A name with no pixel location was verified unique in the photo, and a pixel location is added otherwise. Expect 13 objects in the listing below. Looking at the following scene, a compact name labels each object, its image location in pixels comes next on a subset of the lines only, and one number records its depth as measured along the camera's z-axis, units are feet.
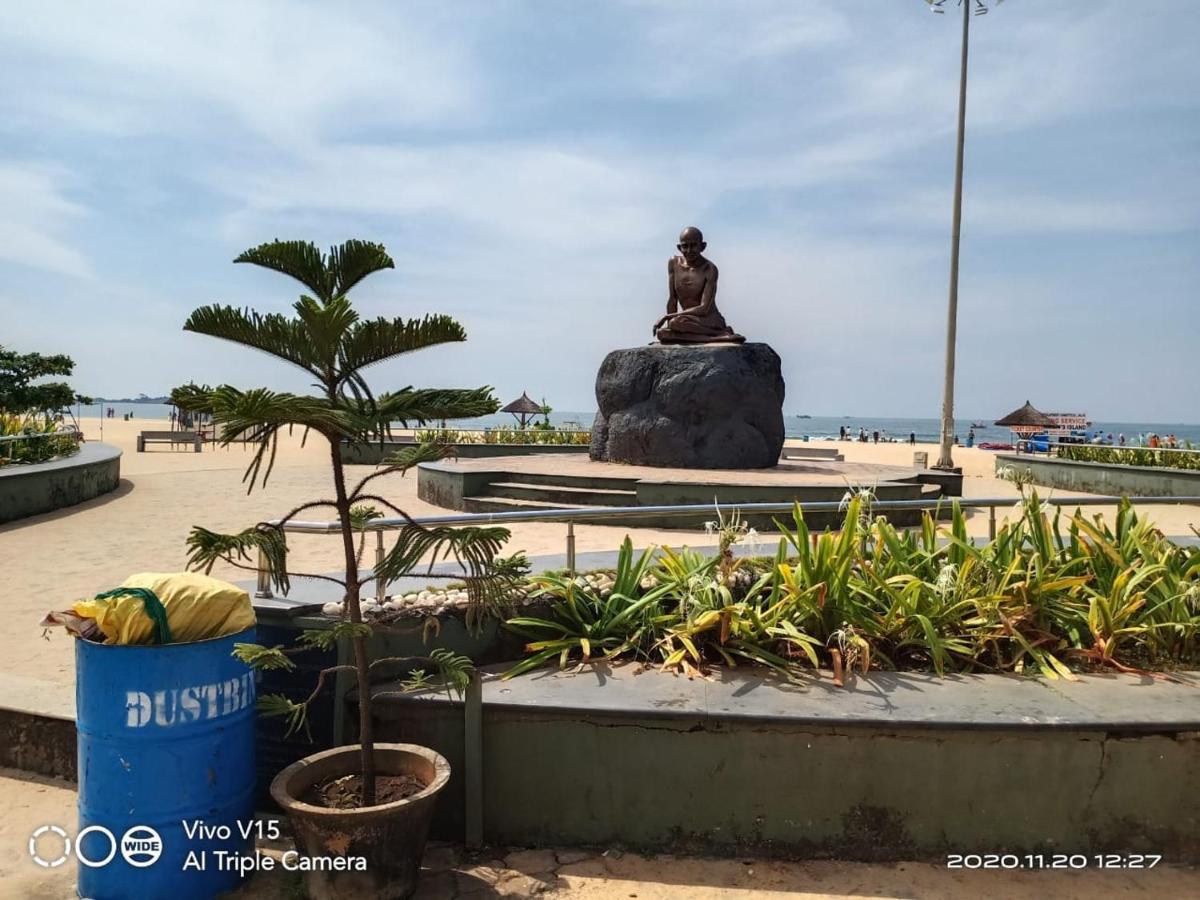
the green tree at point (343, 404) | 9.20
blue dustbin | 9.80
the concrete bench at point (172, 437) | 88.99
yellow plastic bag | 9.95
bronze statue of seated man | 48.57
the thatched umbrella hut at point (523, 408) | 106.63
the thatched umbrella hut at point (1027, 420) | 114.21
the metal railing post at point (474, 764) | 11.48
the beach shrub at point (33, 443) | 41.09
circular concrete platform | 34.94
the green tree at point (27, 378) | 61.93
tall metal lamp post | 62.54
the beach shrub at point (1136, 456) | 52.01
